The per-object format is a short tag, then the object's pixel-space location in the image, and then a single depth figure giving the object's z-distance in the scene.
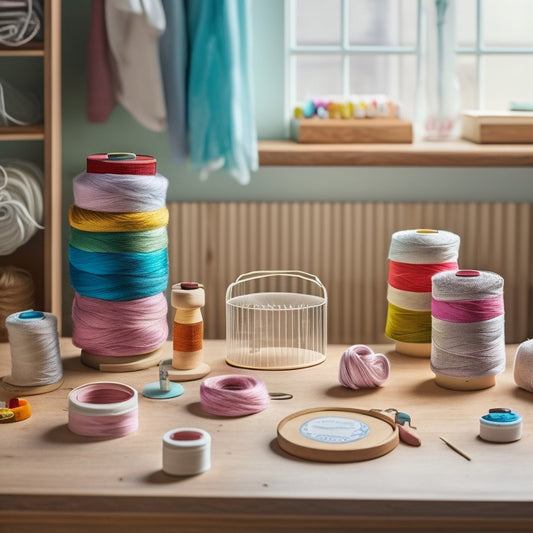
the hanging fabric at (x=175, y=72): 2.85
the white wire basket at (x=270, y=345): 2.28
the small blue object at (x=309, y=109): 3.08
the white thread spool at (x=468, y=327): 2.03
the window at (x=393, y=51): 3.24
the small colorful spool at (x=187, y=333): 2.18
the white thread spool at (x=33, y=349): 2.06
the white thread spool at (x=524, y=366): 2.07
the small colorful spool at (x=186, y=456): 1.64
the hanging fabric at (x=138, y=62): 2.82
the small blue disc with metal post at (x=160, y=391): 2.06
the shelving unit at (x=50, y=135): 2.72
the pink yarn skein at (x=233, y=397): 1.94
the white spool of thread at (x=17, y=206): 2.73
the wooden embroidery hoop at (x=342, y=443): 1.71
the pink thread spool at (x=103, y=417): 1.83
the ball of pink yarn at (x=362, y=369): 2.09
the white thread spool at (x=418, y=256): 2.32
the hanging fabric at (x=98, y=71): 2.89
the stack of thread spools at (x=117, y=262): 2.21
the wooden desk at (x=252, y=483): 1.56
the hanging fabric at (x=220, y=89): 2.80
